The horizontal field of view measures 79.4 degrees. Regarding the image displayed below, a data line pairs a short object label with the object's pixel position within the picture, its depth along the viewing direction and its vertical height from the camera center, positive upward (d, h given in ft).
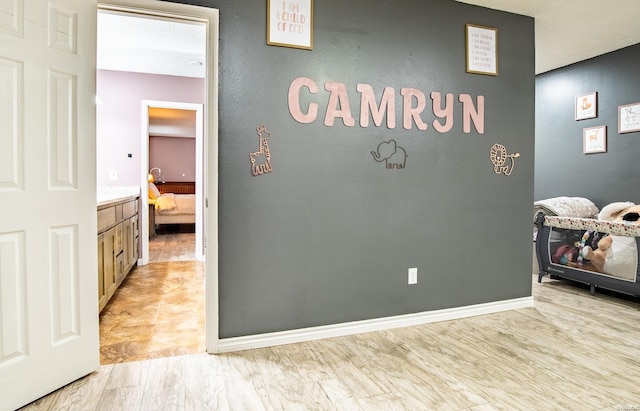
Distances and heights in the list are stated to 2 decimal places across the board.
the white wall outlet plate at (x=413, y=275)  9.10 -2.03
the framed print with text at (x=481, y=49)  9.51 +3.51
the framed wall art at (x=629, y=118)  12.18 +2.31
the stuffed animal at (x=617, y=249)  10.56 -1.70
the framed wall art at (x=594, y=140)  13.12 +1.74
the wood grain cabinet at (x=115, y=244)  9.46 -1.64
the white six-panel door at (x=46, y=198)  5.46 -0.14
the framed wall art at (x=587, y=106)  13.37 +2.96
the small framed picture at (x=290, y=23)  7.70 +3.36
